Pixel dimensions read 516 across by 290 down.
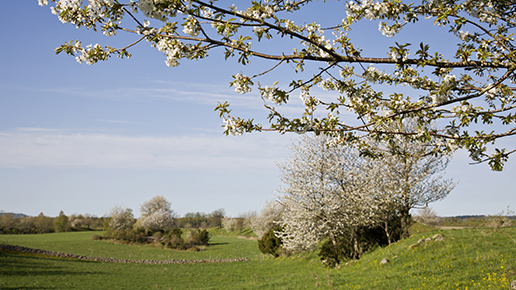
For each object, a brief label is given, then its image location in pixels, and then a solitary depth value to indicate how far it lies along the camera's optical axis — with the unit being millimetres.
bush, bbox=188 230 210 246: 47381
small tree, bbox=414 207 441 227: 39175
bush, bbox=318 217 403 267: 16906
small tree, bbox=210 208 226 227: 97688
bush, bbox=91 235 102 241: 45294
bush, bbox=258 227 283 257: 27422
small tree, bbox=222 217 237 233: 75762
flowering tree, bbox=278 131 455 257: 16609
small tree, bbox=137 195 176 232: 52281
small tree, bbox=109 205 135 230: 51875
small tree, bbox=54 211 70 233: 62500
